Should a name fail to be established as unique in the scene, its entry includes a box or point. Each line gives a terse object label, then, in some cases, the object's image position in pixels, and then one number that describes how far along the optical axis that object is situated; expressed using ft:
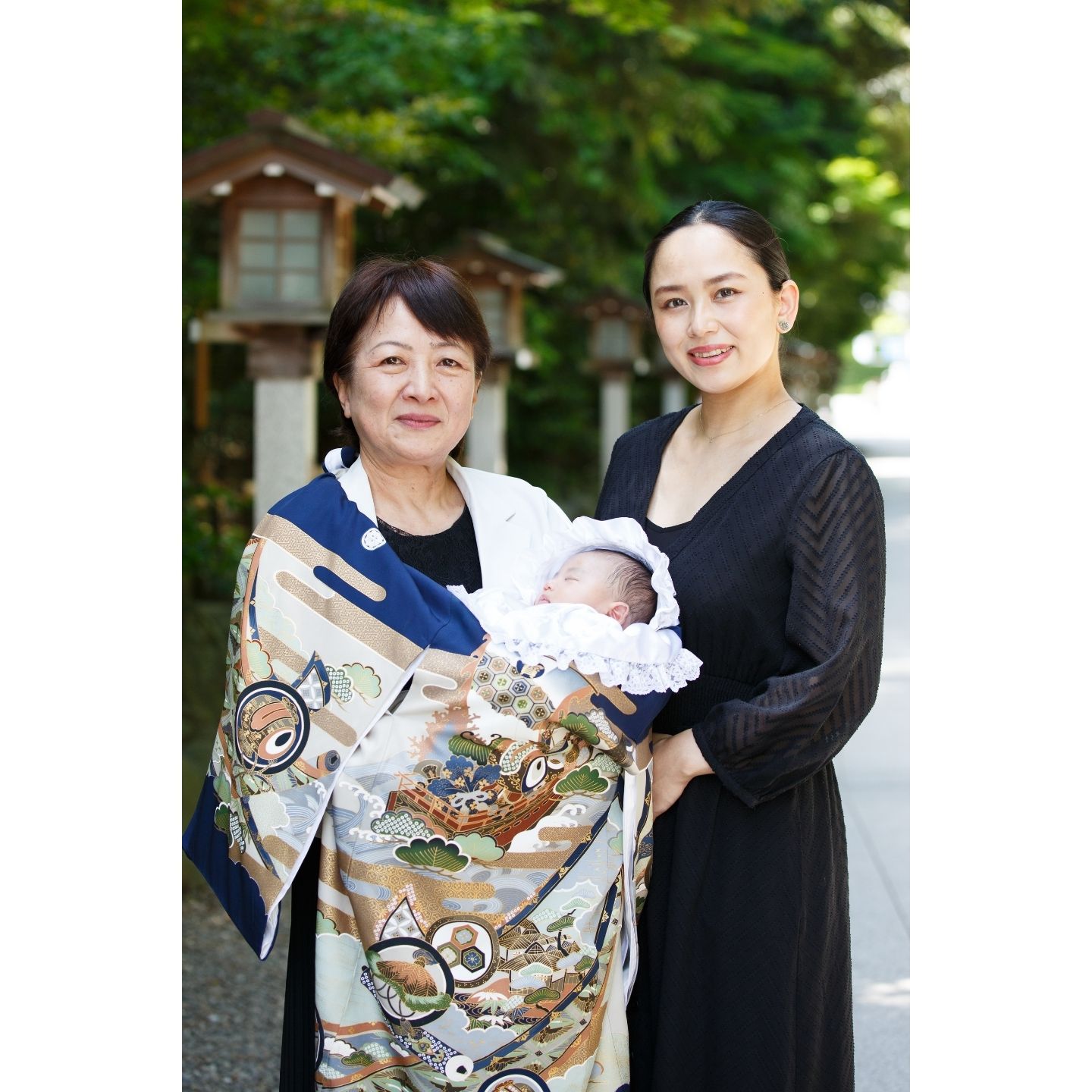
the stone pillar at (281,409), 17.37
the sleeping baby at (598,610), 6.60
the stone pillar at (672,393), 41.24
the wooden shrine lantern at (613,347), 34.17
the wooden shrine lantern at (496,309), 24.84
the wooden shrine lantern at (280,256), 16.67
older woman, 6.64
